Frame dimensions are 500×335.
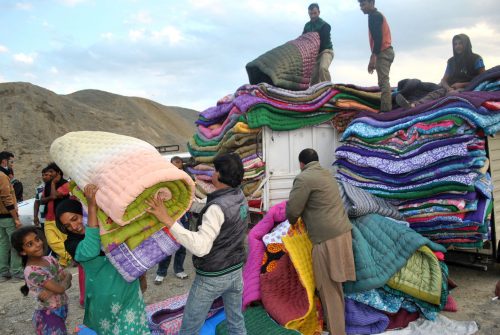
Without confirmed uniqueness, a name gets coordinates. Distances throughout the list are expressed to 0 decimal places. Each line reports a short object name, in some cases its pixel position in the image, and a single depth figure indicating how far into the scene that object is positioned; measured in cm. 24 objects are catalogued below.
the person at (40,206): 571
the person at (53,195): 535
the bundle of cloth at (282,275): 382
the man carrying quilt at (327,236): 360
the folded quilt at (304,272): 377
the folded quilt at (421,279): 387
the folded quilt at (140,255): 225
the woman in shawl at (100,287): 233
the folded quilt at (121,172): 197
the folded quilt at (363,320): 379
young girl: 278
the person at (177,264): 533
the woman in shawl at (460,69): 558
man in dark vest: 259
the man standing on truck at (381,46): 561
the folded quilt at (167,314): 375
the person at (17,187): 748
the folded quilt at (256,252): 423
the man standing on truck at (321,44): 655
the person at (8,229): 578
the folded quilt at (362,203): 447
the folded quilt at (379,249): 381
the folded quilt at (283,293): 386
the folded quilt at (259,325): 364
